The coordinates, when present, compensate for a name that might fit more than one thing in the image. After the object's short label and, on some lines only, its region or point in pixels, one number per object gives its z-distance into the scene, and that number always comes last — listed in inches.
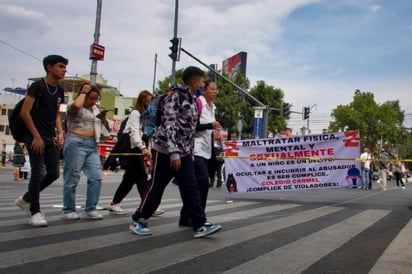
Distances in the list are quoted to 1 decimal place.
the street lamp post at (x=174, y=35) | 817.2
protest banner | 388.8
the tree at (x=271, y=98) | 2391.7
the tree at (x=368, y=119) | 3312.0
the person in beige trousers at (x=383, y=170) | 730.4
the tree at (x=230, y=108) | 2188.7
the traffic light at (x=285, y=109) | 1236.5
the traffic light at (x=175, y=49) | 794.2
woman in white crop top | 232.7
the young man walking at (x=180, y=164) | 189.2
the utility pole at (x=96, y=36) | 681.7
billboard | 2723.9
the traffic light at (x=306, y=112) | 1561.3
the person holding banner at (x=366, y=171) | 733.8
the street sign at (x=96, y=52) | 668.1
